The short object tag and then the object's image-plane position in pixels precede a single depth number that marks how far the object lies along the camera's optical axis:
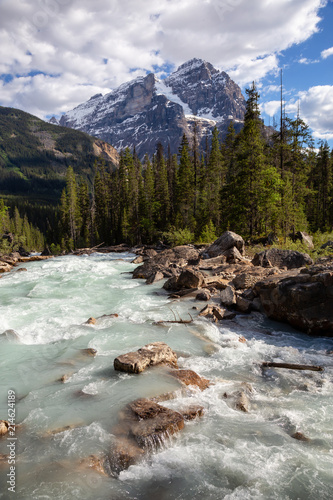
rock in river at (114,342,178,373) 6.28
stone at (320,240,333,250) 16.01
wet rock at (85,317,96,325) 9.62
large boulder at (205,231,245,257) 19.97
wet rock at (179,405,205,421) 4.87
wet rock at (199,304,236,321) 10.03
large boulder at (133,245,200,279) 18.49
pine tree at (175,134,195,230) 41.53
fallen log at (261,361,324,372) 6.42
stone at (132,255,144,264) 25.80
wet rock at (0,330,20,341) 8.51
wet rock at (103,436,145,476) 3.86
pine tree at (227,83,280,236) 23.23
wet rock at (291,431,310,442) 4.38
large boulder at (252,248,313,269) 14.24
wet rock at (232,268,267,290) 12.77
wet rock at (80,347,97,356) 7.41
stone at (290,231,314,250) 19.50
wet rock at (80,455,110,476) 3.81
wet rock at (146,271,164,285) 16.53
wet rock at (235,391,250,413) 5.13
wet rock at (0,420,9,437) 4.51
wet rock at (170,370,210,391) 5.84
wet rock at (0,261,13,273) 23.98
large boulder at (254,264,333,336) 8.38
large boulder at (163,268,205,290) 14.01
